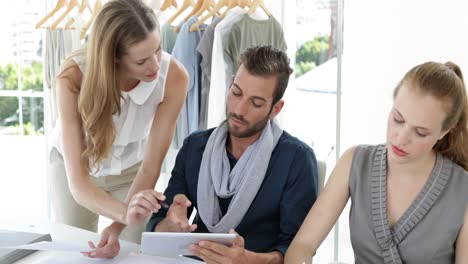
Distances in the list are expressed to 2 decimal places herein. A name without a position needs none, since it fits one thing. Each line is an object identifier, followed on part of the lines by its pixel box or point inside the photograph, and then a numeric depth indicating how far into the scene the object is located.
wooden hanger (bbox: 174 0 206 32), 2.74
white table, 1.49
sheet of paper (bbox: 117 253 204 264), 1.48
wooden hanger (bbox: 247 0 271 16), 2.71
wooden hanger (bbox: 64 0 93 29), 2.78
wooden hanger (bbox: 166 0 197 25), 2.71
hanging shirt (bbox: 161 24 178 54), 2.81
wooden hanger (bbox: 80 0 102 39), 2.75
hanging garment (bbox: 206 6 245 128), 2.65
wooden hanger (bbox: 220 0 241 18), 2.71
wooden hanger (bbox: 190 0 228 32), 2.68
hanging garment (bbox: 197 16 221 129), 2.69
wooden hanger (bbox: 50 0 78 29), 2.71
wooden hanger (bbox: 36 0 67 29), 2.73
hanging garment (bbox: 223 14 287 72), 2.67
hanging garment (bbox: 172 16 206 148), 2.71
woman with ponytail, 1.45
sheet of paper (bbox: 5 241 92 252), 1.51
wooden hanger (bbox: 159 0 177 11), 2.73
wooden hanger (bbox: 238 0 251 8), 2.74
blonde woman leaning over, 1.73
